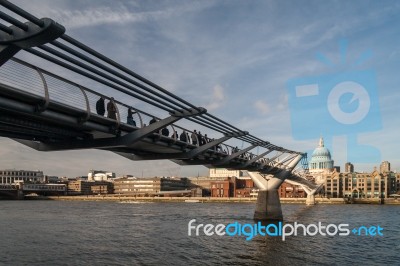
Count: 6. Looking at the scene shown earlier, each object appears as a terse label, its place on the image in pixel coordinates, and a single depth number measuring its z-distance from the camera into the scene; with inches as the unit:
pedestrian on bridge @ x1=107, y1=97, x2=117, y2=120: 789.9
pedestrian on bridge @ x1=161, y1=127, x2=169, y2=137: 1038.4
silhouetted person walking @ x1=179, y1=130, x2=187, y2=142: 1139.9
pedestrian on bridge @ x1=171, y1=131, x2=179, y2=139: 1061.9
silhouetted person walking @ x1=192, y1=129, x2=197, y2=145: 1206.0
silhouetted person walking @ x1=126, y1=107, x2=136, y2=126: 865.5
